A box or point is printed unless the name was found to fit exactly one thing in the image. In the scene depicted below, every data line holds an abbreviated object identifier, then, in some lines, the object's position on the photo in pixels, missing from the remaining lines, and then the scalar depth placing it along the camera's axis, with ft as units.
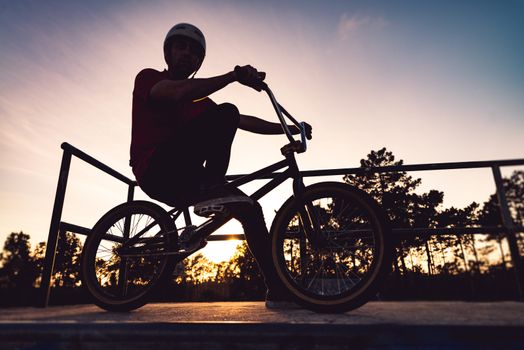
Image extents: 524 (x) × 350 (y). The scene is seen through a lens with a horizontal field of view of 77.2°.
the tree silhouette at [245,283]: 116.48
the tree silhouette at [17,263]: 229.25
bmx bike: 6.55
